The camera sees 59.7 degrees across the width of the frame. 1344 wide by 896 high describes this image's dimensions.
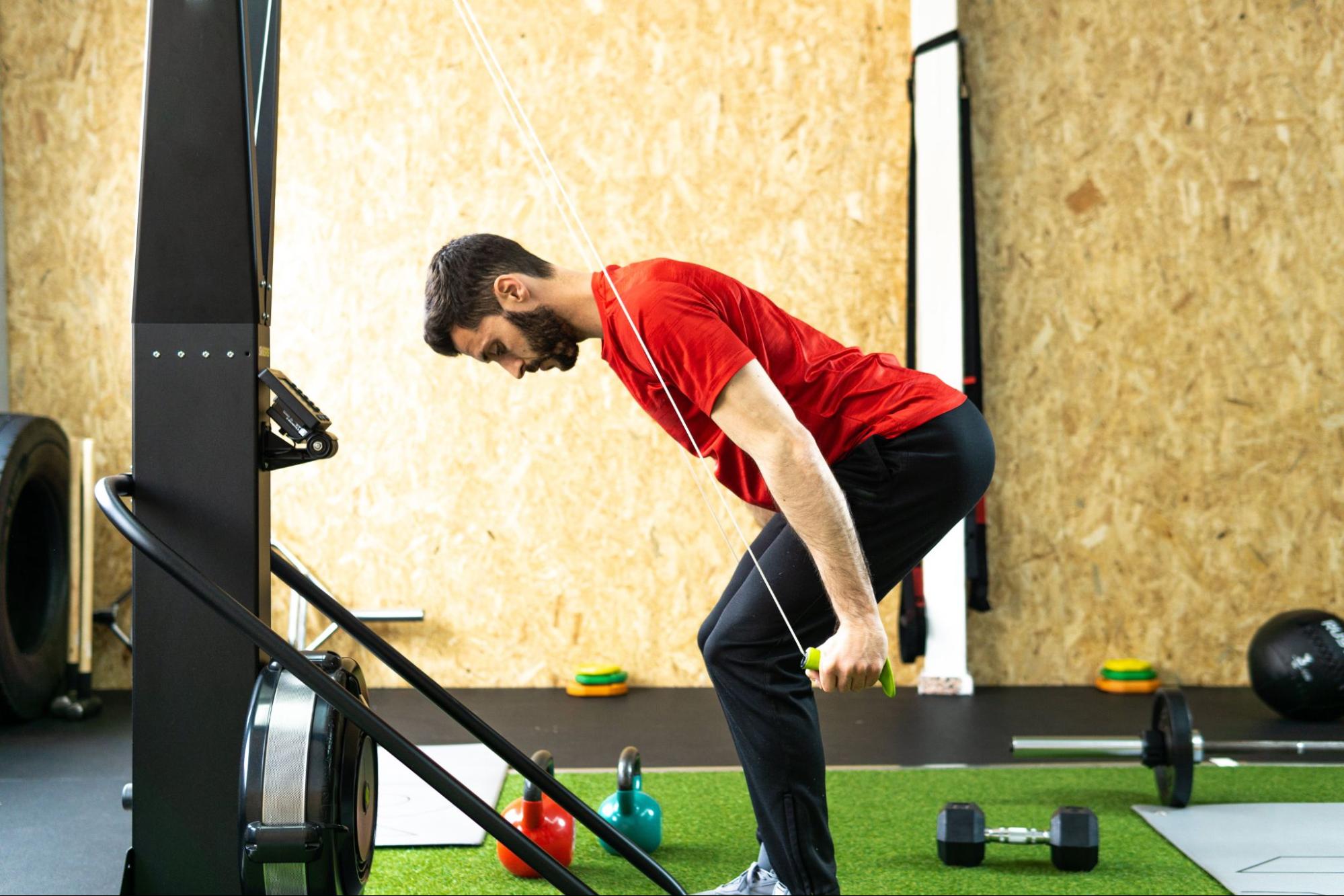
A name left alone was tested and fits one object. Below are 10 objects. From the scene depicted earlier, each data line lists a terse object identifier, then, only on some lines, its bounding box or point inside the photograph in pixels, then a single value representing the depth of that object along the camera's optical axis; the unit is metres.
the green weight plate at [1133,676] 4.03
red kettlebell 2.18
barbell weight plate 2.59
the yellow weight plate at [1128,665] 4.04
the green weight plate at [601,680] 4.02
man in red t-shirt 1.81
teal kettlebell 2.33
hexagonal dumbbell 2.27
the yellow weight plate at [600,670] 4.03
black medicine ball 3.34
